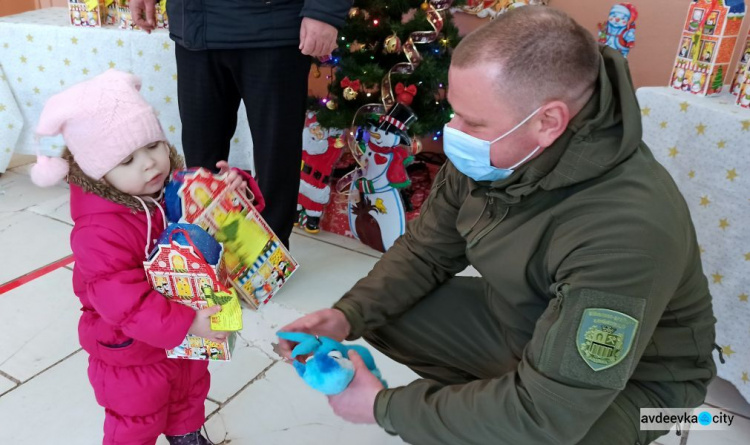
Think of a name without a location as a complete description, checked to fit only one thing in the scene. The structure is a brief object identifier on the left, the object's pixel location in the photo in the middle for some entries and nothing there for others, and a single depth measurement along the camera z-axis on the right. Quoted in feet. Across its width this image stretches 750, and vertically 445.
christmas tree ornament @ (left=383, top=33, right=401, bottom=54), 7.29
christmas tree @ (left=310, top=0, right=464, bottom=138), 7.39
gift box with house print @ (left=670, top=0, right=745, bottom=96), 5.53
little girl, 3.64
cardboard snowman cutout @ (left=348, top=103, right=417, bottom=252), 7.46
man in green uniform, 2.97
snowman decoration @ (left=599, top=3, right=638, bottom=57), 6.33
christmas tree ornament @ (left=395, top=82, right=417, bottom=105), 7.36
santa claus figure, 8.01
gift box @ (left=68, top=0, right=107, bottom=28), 8.63
